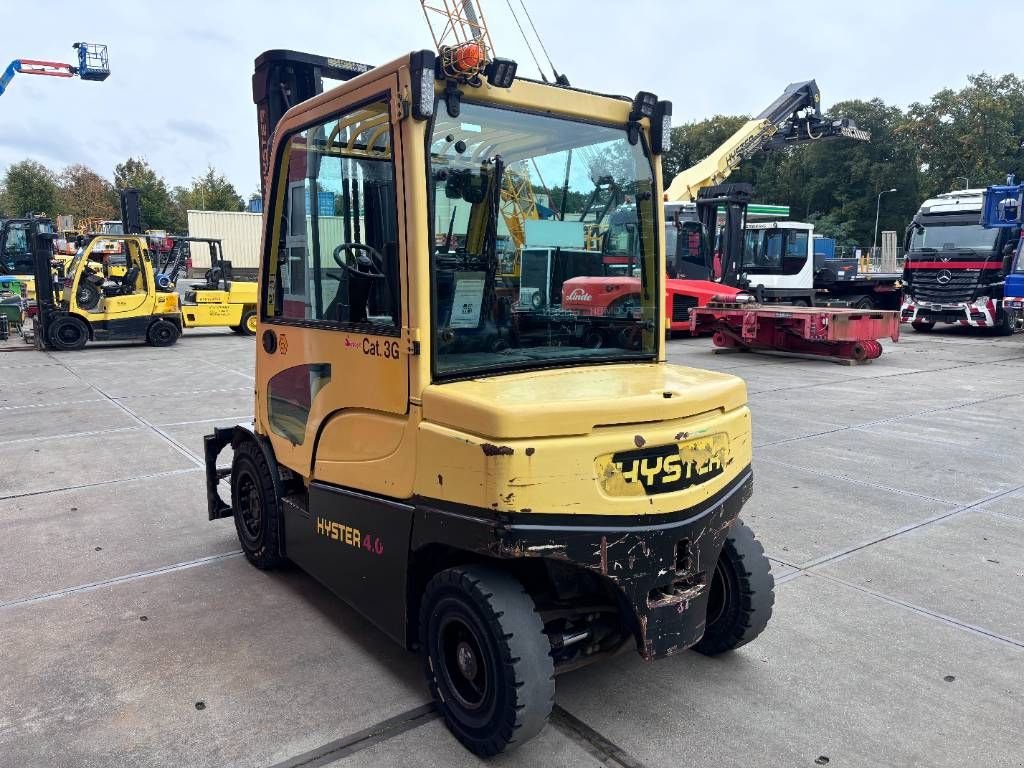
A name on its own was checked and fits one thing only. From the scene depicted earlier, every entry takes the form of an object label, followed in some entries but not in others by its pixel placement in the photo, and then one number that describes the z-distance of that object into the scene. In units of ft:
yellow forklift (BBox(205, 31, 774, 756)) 8.51
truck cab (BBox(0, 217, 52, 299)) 76.07
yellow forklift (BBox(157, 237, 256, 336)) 59.36
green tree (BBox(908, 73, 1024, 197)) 141.21
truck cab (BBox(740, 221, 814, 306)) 65.57
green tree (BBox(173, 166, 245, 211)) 208.54
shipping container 145.38
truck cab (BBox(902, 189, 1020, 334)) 57.52
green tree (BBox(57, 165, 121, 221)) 189.98
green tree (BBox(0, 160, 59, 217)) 180.14
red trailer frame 42.29
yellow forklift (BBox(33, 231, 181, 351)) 49.88
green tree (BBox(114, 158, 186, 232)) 180.14
